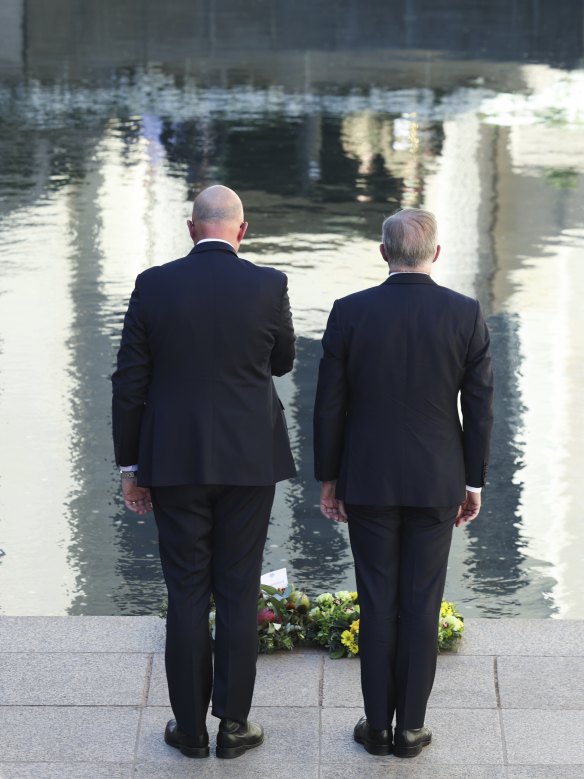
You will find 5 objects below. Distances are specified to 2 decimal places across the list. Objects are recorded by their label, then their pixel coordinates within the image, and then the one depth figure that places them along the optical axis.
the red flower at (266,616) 11.42
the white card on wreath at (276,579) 11.73
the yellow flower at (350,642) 11.17
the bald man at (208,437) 9.31
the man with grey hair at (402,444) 9.37
